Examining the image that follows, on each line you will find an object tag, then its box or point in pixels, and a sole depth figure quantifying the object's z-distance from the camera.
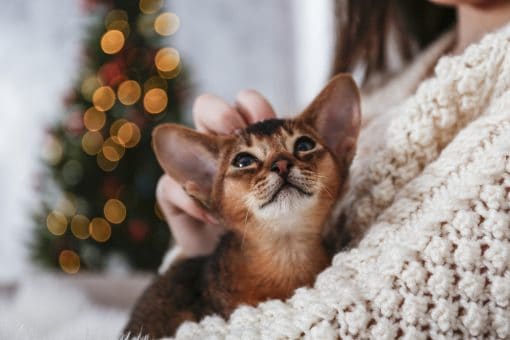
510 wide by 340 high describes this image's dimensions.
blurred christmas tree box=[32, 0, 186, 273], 0.85
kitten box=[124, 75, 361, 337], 0.37
